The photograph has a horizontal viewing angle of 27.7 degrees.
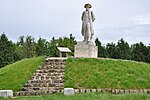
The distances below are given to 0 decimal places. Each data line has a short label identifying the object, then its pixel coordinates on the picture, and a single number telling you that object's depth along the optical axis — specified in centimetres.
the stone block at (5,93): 1202
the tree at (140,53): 4543
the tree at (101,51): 4669
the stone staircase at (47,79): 1434
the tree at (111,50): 4741
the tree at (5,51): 4538
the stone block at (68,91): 1247
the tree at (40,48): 5362
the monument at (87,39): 2028
